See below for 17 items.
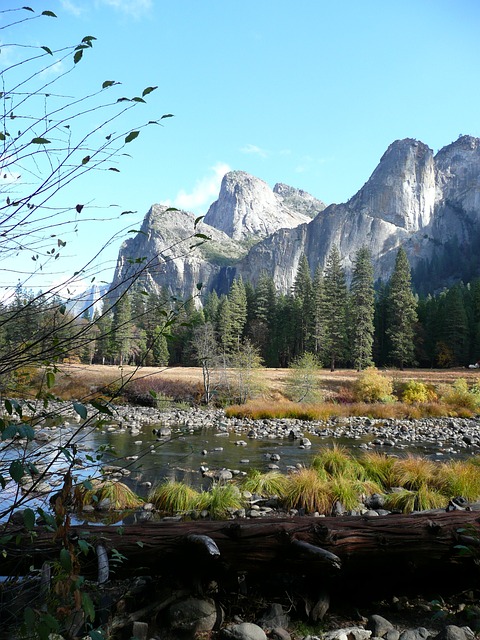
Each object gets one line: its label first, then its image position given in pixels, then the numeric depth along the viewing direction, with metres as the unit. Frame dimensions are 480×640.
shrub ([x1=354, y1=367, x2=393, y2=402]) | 27.14
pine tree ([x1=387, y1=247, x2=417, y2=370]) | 44.94
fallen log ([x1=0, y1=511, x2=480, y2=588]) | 3.83
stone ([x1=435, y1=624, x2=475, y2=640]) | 3.27
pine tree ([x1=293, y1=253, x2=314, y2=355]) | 50.19
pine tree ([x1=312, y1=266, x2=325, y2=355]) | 47.75
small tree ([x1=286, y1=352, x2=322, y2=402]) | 26.55
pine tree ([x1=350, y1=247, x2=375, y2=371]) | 43.00
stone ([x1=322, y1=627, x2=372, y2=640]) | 3.42
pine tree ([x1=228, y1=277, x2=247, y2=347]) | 55.60
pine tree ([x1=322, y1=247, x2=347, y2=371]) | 45.88
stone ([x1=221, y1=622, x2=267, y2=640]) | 3.41
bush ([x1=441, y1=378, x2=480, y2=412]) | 24.77
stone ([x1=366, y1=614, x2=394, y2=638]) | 3.51
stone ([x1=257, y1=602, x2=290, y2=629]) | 3.69
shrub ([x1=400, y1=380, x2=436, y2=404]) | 27.03
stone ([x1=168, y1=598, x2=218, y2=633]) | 3.60
